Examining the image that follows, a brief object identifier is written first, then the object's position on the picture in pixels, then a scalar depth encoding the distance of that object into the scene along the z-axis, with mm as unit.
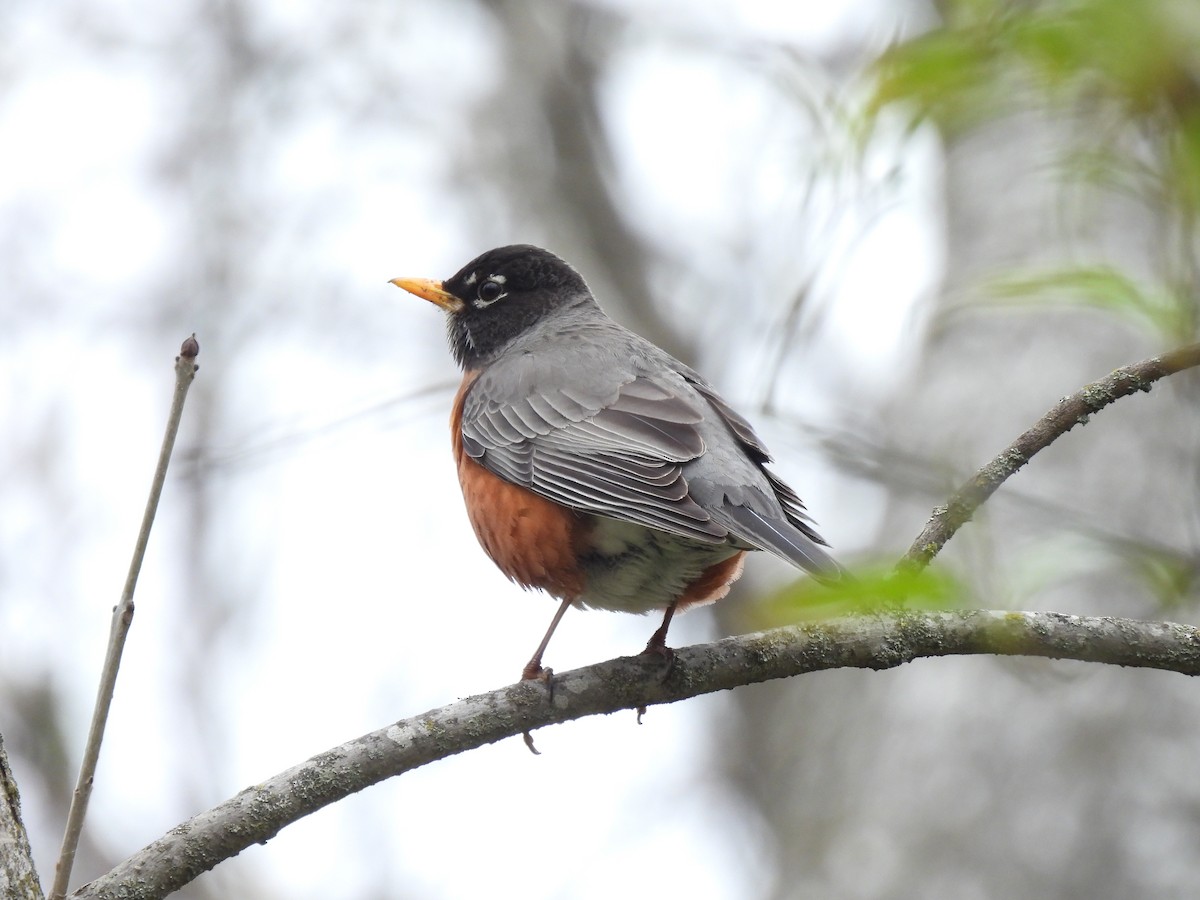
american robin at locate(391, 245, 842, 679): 6848
